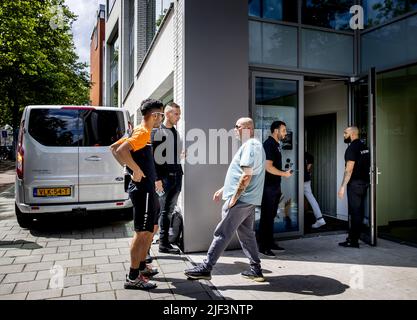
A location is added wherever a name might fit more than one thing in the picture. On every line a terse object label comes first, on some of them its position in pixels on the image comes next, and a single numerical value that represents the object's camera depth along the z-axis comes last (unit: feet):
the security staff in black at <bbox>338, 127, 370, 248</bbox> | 17.98
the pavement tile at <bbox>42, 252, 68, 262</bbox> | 15.36
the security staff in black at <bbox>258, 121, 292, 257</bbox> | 16.28
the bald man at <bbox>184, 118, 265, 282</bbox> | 11.96
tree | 36.45
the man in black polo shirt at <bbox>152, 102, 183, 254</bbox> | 16.02
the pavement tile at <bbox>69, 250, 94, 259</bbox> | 15.83
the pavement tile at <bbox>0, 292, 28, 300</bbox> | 11.33
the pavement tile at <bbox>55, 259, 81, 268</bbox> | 14.60
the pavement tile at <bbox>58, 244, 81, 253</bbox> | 16.75
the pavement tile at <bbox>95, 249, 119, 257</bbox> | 16.16
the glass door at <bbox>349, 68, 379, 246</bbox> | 18.01
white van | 18.93
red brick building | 98.07
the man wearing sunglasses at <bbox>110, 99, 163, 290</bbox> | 11.43
